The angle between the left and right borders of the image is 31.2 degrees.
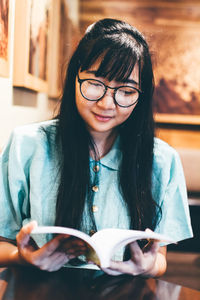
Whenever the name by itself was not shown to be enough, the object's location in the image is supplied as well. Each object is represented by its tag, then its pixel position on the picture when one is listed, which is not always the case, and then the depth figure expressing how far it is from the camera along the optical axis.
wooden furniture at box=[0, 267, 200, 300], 0.78
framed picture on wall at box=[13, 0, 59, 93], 1.60
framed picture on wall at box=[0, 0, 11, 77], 1.30
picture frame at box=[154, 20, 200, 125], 3.30
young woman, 1.07
